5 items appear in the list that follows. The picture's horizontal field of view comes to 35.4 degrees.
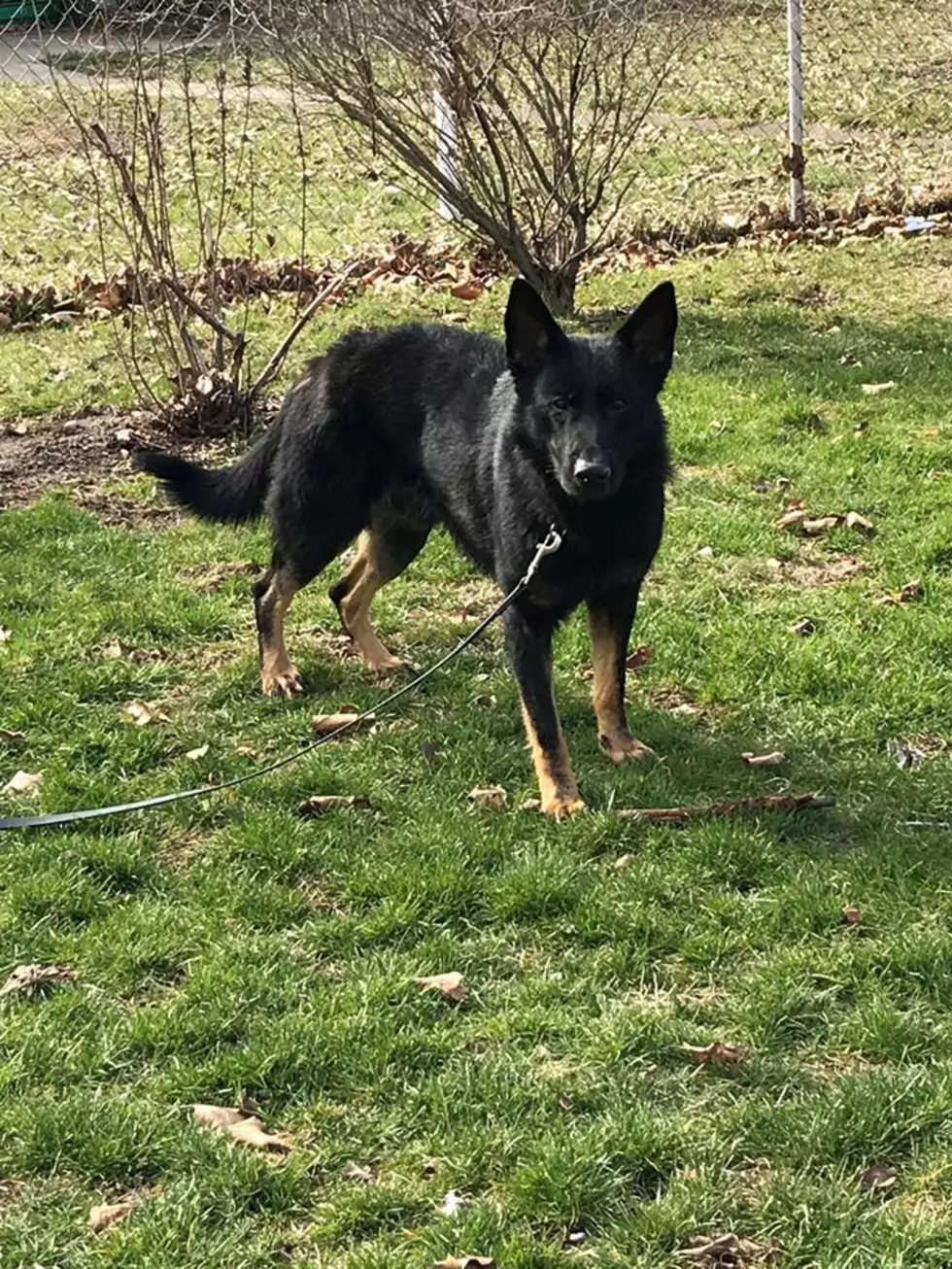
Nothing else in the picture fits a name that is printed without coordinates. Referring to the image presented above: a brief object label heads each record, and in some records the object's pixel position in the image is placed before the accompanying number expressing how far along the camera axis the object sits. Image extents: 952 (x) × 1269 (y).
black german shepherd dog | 4.41
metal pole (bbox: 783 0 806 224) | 10.80
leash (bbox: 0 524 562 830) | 3.82
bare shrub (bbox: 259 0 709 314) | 8.36
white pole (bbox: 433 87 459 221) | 8.92
